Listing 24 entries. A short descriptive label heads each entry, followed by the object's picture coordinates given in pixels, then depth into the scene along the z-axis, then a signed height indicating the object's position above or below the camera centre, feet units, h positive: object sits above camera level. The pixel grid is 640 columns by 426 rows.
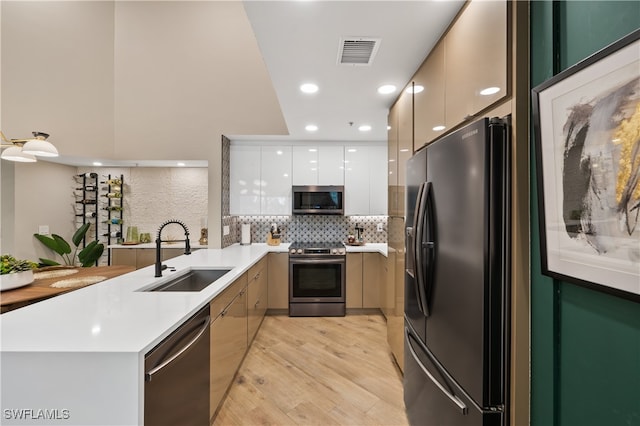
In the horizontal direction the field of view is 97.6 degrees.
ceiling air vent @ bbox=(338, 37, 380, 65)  5.46 +3.45
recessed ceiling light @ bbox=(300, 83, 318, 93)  7.47 +3.50
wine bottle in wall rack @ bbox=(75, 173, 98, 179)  14.56 +2.12
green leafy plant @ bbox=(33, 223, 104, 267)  12.85 -1.55
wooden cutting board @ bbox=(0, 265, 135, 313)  6.91 -2.05
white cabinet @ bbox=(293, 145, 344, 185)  13.62 +2.49
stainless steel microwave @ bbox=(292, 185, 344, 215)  13.37 +0.81
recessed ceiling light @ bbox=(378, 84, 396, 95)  7.41 +3.44
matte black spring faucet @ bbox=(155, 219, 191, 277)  7.08 -1.14
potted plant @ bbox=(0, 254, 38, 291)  7.41 -1.56
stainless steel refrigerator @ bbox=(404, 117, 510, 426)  3.56 -0.88
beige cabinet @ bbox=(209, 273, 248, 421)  5.93 -3.00
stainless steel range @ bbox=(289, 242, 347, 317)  12.37 -2.98
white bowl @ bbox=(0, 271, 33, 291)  7.36 -1.74
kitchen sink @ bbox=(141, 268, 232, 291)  8.06 -1.81
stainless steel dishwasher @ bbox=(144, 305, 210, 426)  3.79 -2.54
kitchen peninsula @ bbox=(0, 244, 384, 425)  3.36 -1.82
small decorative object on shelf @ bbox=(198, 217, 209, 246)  14.27 -0.80
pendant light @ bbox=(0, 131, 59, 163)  8.36 +2.02
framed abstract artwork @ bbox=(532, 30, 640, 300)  2.22 +0.43
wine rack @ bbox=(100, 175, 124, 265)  14.52 +0.41
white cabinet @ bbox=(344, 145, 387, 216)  13.73 +1.76
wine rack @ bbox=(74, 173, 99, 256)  14.58 +0.88
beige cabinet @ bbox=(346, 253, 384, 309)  12.57 -2.87
